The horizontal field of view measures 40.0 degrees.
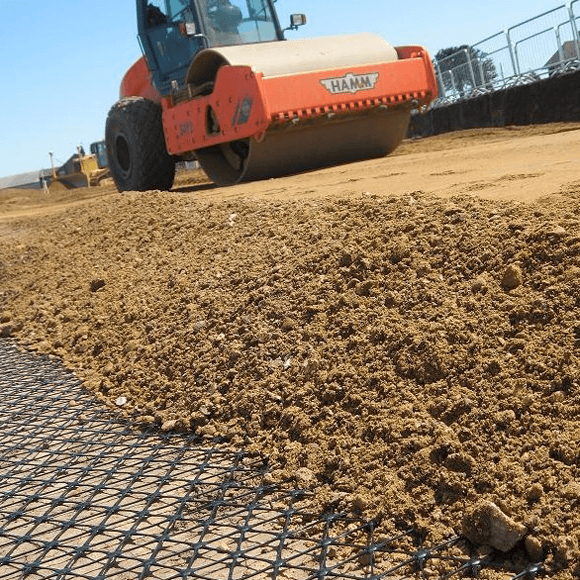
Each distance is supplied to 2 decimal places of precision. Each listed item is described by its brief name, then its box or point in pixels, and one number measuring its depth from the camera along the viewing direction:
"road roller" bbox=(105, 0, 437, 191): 7.49
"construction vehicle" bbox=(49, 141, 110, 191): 25.05
